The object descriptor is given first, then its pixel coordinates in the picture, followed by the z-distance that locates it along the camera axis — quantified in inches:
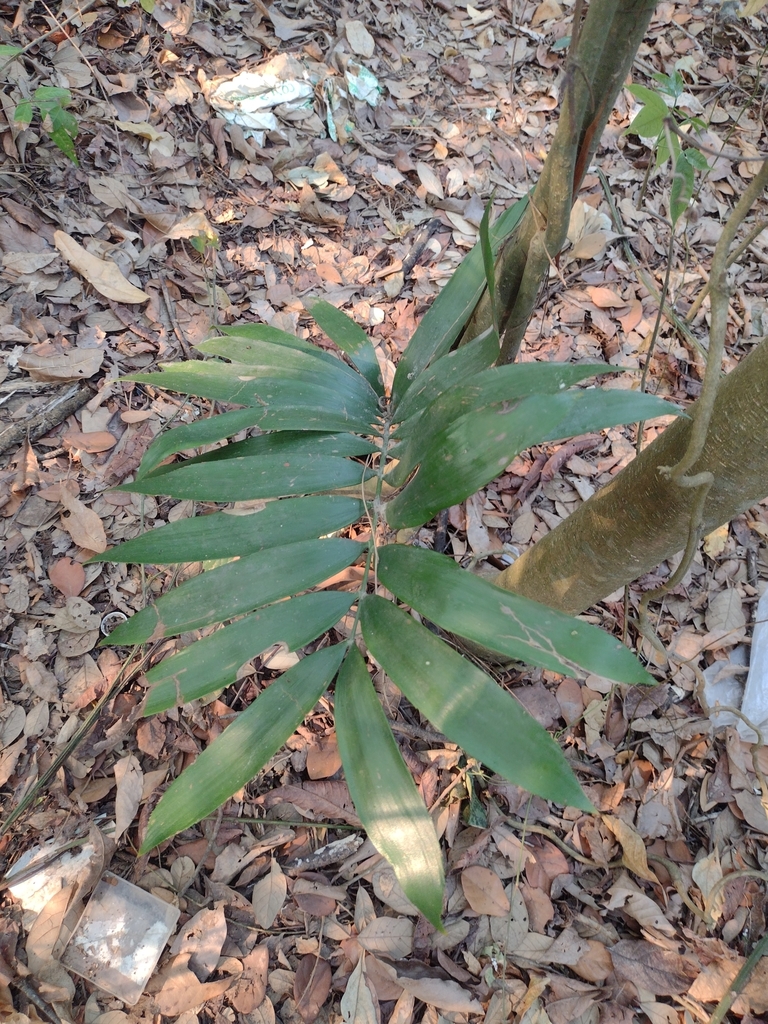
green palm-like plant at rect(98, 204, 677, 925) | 22.5
